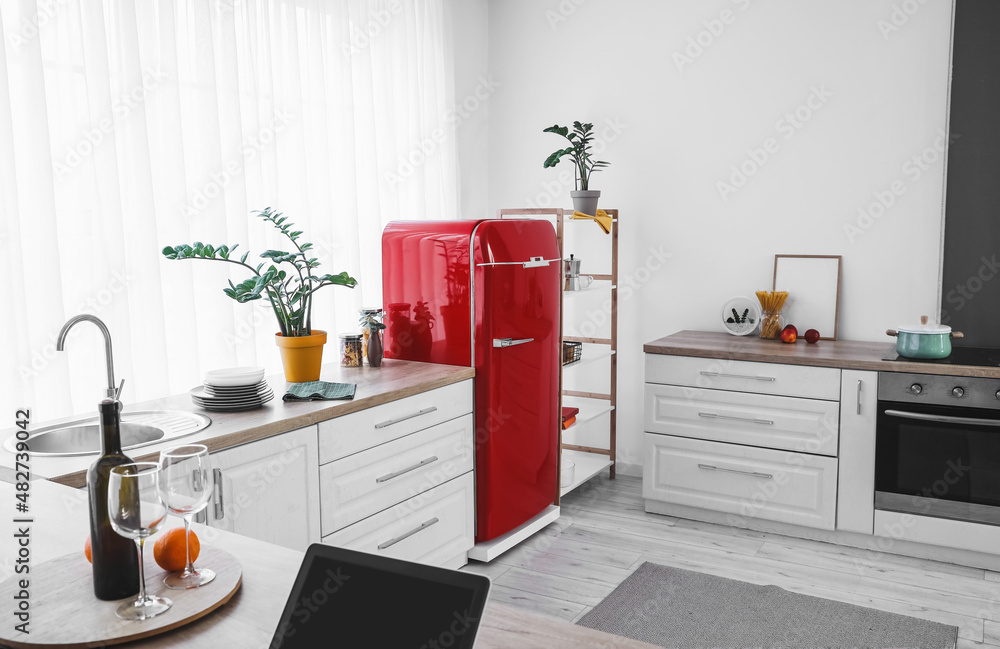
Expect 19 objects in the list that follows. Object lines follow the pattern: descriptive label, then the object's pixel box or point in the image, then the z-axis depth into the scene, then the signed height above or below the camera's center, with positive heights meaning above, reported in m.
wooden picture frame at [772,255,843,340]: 3.70 -0.19
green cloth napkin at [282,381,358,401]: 2.45 -0.44
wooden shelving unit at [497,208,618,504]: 4.00 -0.79
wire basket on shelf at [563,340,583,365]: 3.75 -0.48
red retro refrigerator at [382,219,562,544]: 3.02 -0.27
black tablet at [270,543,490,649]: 0.83 -0.39
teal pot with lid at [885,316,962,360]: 3.16 -0.38
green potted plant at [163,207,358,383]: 2.67 -0.21
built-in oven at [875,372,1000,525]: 3.02 -0.79
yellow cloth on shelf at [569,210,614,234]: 3.84 +0.17
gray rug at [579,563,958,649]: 2.57 -1.28
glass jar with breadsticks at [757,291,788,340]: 3.73 -0.30
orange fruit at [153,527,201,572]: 1.08 -0.41
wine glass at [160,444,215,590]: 0.99 -0.29
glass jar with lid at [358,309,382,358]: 3.06 -0.24
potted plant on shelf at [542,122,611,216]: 3.83 +0.46
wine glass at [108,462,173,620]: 0.95 -0.31
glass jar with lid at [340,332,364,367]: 3.07 -0.38
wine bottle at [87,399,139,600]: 1.01 -0.37
